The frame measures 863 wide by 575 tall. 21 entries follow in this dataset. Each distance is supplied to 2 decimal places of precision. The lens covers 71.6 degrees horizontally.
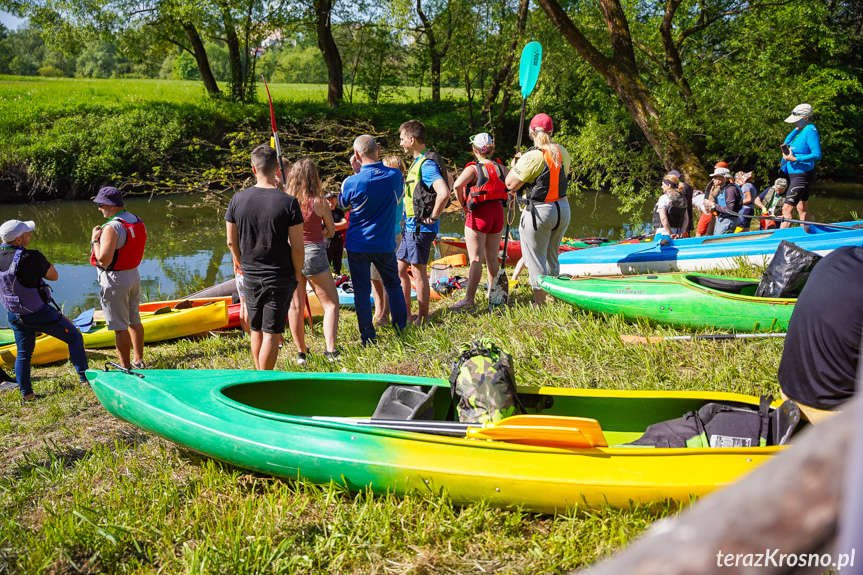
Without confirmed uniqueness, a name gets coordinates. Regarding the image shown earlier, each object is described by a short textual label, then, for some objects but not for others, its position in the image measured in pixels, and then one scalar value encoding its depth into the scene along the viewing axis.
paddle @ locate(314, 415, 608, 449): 2.69
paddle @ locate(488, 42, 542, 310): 6.31
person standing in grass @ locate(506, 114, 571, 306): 5.06
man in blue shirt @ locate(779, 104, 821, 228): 7.88
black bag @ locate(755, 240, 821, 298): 4.40
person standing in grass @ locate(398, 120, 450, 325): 5.17
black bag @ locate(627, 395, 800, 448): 2.73
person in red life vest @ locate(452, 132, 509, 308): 5.53
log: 0.55
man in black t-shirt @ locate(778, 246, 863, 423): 2.35
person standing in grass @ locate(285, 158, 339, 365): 4.70
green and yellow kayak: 2.58
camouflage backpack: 3.06
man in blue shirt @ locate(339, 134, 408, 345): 4.82
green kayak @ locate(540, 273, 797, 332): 4.39
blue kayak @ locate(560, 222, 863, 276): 6.32
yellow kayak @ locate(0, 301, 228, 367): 6.52
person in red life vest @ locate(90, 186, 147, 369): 5.03
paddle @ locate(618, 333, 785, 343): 4.27
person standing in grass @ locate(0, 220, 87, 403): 4.85
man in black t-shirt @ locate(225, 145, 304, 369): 4.09
